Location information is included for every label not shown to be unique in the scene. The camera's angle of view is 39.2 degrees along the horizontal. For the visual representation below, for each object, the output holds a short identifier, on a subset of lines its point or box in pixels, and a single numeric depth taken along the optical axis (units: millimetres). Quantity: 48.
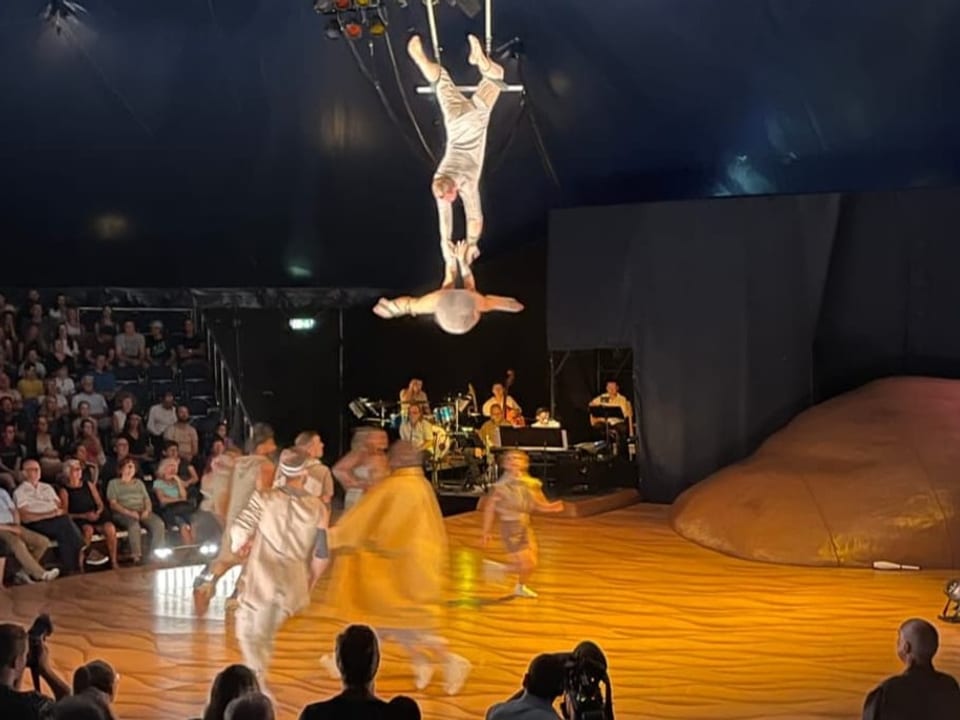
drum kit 16578
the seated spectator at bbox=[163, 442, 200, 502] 12462
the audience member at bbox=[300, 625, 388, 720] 3830
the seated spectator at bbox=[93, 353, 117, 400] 14648
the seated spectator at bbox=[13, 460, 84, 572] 10812
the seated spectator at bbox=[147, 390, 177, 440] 14008
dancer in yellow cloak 7266
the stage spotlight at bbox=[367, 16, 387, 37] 12852
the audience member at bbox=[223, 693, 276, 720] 3598
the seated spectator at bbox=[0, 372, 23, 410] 13250
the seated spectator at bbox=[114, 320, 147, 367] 15586
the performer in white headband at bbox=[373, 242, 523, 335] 11547
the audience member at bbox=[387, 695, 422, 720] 3889
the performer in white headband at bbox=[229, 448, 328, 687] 7355
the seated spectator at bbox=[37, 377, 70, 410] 13664
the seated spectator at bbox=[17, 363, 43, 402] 13852
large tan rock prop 11695
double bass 16781
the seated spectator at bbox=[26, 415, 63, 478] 11656
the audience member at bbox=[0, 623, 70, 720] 3979
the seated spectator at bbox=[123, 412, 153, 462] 13242
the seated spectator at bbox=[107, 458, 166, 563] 11633
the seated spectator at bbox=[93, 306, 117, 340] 15789
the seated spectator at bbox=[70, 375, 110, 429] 13883
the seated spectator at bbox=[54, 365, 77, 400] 13953
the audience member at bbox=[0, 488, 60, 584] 10648
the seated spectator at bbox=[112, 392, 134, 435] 13430
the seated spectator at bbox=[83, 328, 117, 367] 15227
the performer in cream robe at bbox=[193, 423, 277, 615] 8773
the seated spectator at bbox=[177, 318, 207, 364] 16359
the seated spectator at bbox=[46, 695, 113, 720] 3969
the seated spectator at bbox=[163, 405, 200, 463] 13320
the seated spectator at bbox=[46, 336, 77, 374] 14672
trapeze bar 11133
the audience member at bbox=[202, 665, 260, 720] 4133
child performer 9711
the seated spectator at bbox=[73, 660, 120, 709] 4535
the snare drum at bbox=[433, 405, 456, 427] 17578
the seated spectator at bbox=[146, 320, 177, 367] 16062
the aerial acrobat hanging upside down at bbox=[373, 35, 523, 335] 11297
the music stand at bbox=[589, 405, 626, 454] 16422
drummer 16773
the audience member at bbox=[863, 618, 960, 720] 4309
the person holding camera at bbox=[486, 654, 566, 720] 4293
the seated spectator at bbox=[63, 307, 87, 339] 15156
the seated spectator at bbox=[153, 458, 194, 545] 12062
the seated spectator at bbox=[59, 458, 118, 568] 11328
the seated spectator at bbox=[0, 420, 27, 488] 12374
